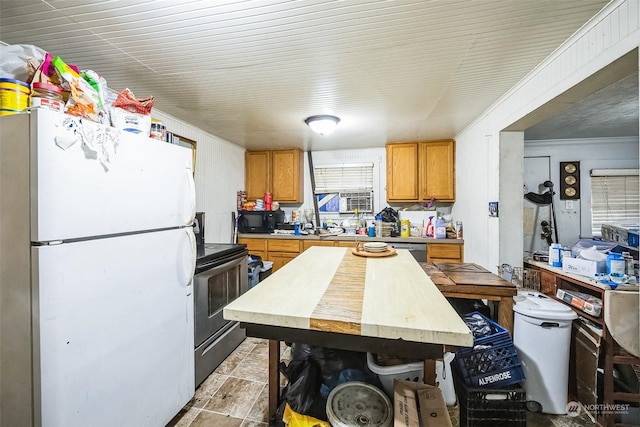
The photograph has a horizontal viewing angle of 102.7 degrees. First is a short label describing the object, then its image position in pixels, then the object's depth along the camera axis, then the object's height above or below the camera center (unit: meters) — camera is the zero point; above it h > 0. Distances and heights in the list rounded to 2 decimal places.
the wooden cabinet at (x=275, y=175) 4.12 +0.61
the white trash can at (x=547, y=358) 1.61 -0.93
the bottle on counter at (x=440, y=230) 3.44 -0.24
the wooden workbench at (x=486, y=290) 1.70 -0.52
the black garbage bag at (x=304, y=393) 1.13 -0.85
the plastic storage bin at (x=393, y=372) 1.15 -0.73
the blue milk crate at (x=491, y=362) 1.46 -0.88
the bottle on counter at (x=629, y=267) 1.74 -0.37
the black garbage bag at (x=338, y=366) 1.22 -0.78
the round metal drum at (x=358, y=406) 0.96 -0.78
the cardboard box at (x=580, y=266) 1.81 -0.41
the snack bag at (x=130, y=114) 1.27 +0.50
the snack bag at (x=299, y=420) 1.01 -0.84
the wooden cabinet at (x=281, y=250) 3.82 -0.58
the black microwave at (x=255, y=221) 3.99 -0.15
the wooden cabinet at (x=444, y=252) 3.31 -0.53
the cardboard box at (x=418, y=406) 0.90 -0.73
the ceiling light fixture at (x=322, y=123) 2.69 +0.94
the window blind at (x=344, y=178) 4.19 +0.57
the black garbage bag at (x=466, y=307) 2.01 -0.77
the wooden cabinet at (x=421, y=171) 3.58 +0.59
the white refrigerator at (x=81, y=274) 0.94 -0.26
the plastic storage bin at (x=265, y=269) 3.30 -0.75
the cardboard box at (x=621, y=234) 2.08 -0.20
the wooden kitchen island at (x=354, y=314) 0.75 -0.33
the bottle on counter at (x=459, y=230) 3.38 -0.25
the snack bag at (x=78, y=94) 1.09 +0.52
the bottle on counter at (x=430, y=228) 3.59 -0.23
